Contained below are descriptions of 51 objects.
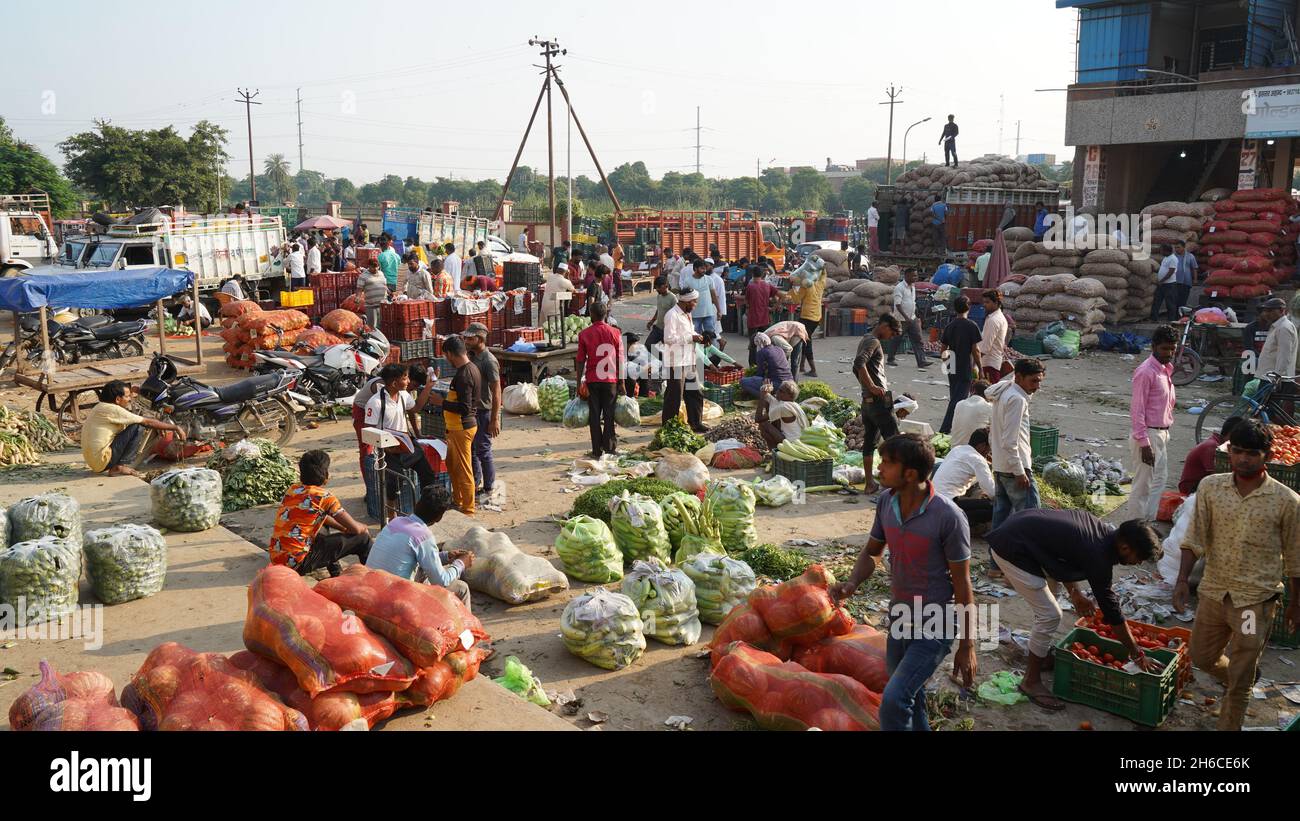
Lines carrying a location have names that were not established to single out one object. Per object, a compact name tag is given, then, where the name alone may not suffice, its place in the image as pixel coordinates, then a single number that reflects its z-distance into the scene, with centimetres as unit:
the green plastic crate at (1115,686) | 518
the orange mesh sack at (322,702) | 435
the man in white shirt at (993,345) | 1089
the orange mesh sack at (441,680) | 475
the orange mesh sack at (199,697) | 404
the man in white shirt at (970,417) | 756
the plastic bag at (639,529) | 733
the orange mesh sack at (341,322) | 1520
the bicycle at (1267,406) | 992
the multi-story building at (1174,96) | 2286
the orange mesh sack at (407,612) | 468
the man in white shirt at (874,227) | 2962
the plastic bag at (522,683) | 536
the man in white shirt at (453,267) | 1825
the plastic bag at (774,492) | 906
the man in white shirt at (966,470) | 672
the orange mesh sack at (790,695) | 476
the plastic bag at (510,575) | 676
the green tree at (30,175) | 4153
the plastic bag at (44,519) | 664
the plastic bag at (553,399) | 1233
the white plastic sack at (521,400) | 1255
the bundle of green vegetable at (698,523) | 734
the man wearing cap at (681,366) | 1106
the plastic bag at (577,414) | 1194
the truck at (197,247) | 1892
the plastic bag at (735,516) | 776
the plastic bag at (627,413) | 1202
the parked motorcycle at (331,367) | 1209
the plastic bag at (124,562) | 636
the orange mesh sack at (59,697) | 408
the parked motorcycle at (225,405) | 1022
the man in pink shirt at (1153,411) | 778
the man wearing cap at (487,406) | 891
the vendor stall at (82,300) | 1127
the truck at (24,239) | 2310
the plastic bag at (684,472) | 916
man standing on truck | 2958
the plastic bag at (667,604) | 615
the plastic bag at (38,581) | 592
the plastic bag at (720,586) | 647
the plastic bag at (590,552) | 711
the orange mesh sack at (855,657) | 519
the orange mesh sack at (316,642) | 439
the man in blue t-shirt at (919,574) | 435
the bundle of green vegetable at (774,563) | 721
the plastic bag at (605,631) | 582
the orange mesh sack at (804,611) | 536
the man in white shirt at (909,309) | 1588
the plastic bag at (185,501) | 792
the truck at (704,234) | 2798
